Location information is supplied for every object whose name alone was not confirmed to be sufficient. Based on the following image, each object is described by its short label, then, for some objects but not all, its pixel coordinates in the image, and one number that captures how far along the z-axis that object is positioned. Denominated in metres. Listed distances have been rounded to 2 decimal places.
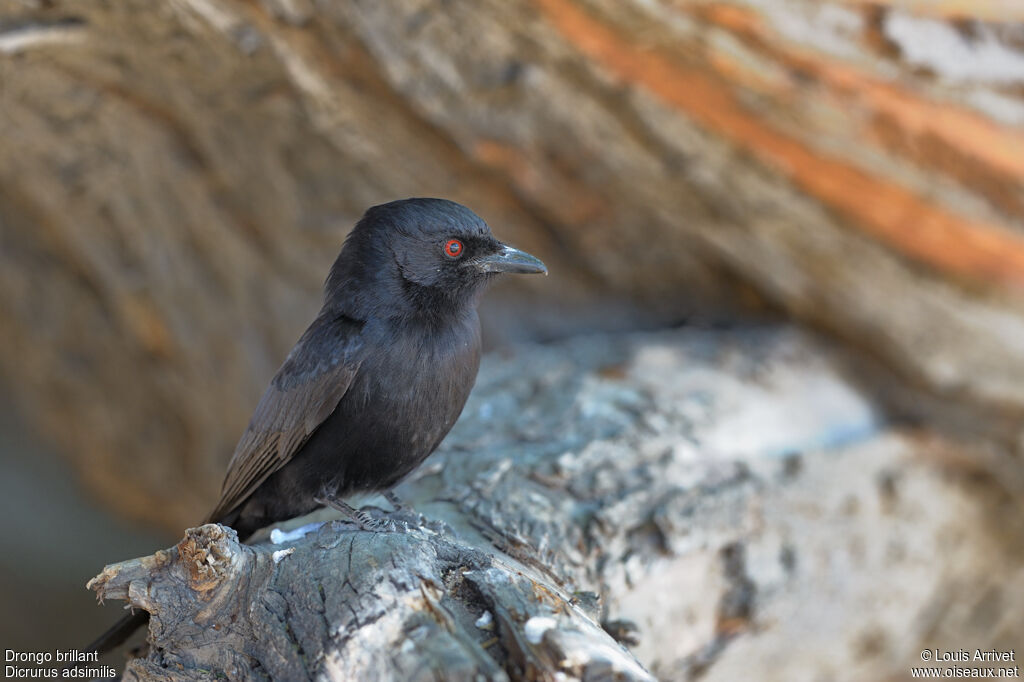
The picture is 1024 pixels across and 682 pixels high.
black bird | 5.91
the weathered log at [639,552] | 4.48
